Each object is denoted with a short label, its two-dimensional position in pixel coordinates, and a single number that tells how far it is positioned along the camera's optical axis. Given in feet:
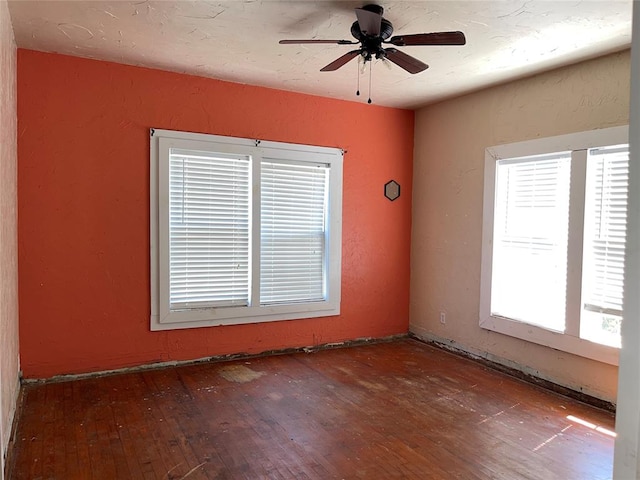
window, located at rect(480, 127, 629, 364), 10.51
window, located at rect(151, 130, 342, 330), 12.51
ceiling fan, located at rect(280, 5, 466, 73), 7.90
